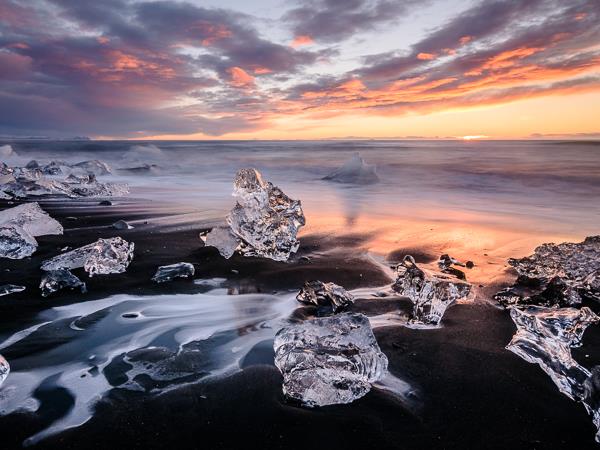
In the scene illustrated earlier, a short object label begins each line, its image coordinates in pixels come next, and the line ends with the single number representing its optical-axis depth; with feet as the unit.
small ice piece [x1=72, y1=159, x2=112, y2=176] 55.26
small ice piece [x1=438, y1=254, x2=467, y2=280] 12.56
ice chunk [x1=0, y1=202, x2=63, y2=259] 13.67
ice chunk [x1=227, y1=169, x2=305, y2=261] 14.99
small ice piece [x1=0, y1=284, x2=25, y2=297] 10.56
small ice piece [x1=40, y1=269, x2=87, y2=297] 10.61
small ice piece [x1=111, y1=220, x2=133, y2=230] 19.11
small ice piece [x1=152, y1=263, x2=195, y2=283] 11.92
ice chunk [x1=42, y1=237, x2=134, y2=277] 12.39
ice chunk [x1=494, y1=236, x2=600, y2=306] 10.50
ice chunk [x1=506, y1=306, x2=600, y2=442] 6.76
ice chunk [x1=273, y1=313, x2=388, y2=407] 6.51
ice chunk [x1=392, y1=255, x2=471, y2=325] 9.42
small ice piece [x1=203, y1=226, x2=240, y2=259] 14.97
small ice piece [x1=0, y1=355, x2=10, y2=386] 6.49
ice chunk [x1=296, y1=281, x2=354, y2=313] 10.12
